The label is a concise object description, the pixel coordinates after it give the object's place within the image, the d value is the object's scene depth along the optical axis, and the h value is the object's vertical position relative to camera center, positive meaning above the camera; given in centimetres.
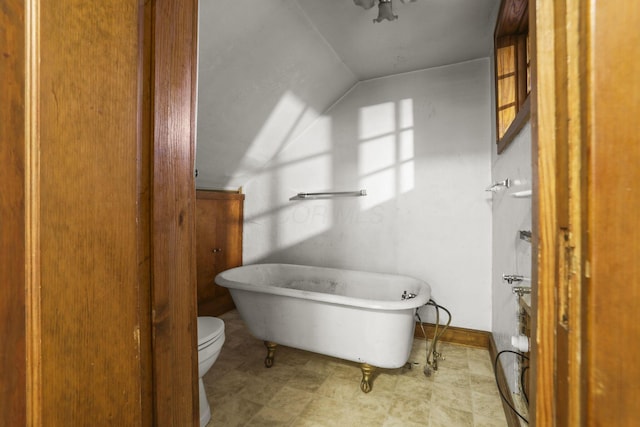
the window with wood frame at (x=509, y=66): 153 +86
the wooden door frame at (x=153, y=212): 34 +0
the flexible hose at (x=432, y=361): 187 -100
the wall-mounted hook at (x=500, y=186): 133 +15
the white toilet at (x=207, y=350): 136 -66
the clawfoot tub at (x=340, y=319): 163 -65
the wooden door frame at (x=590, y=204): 24 +1
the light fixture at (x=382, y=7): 150 +109
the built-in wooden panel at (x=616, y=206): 24 +1
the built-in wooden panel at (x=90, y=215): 36 +0
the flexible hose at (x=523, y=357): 105 -57
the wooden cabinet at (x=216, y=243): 259 -28
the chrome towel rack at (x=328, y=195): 258 +18
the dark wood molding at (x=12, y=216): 33 +0
